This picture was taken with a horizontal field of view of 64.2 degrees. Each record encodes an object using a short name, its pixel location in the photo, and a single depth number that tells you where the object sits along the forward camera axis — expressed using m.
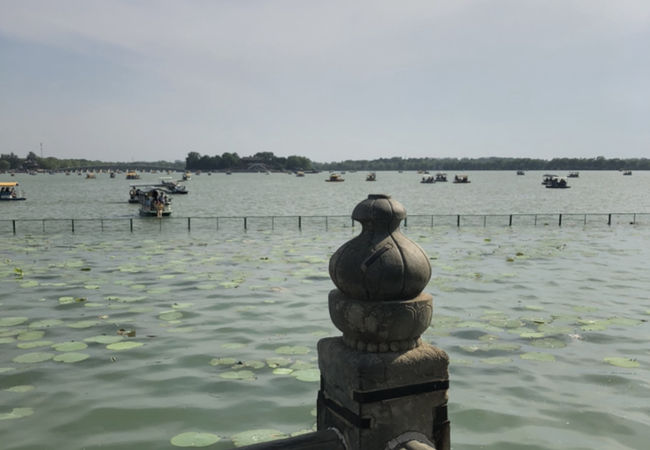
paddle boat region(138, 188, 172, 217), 53.72
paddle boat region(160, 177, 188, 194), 106.94
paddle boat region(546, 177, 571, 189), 143.38
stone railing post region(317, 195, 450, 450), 3.43
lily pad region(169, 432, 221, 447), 8.03
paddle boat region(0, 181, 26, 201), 87.81
